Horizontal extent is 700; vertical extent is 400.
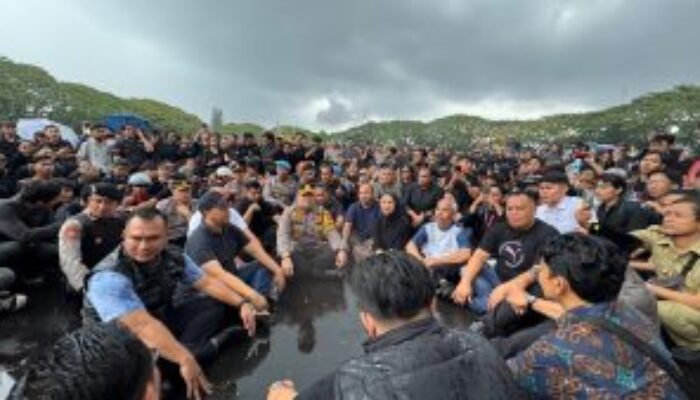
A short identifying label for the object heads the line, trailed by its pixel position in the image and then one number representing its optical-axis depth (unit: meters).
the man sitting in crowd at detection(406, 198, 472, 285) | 7.85
